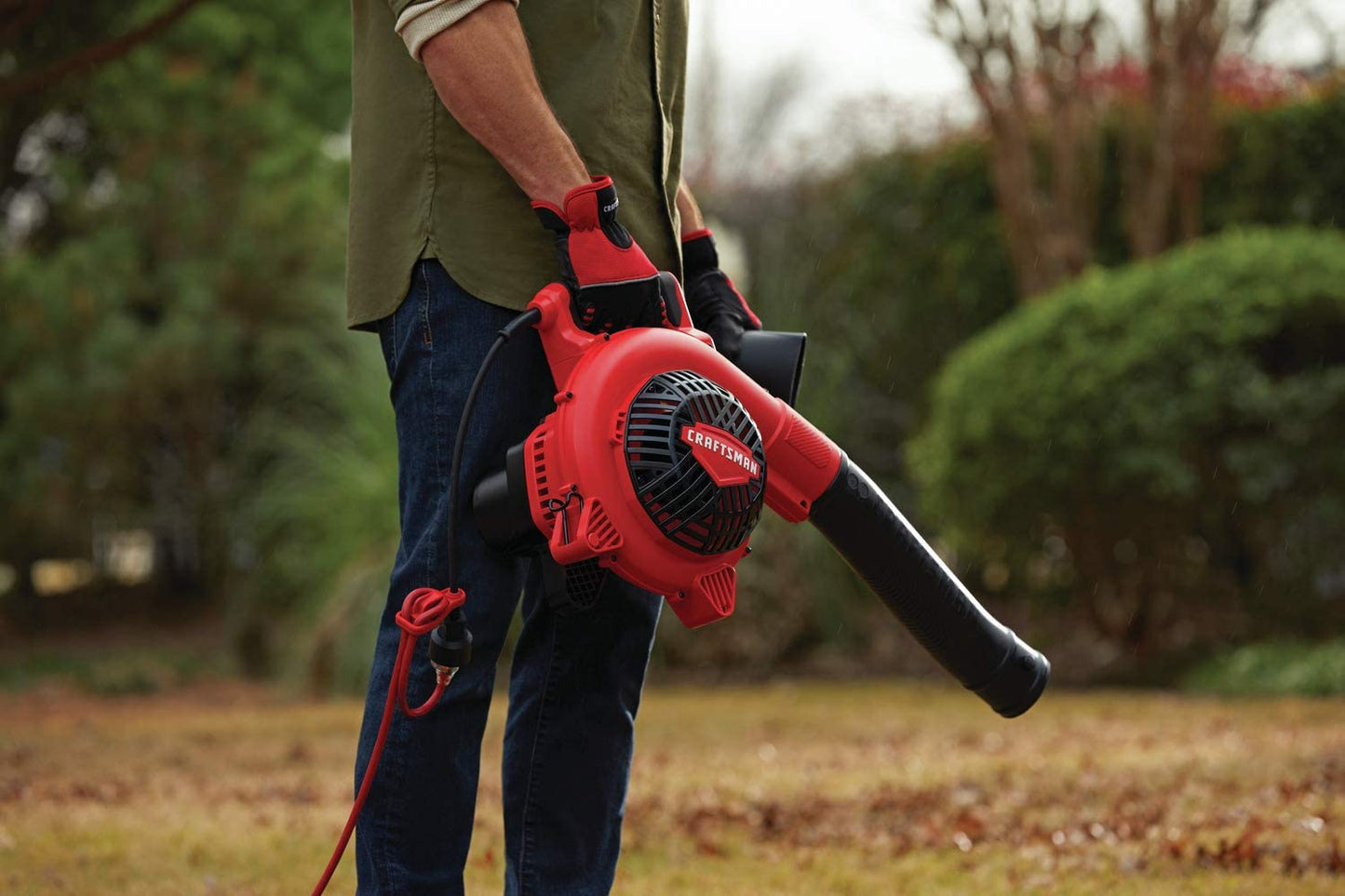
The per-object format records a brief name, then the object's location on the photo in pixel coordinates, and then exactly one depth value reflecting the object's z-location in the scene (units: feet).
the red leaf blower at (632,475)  14.05
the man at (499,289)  14.13
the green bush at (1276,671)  32.19
